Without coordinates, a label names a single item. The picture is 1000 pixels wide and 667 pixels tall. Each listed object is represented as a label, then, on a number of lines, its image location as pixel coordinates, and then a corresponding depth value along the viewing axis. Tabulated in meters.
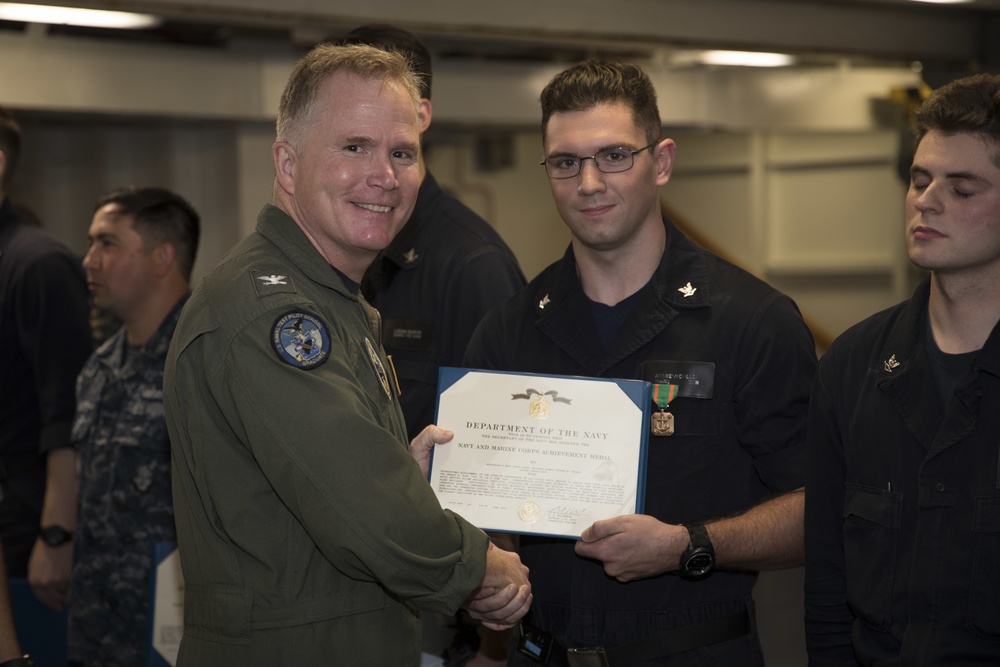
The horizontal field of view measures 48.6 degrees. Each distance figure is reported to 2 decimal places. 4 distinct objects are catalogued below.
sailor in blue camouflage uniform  3.38
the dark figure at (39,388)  3.75
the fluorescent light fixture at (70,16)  4.41
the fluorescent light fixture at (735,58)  6.03
